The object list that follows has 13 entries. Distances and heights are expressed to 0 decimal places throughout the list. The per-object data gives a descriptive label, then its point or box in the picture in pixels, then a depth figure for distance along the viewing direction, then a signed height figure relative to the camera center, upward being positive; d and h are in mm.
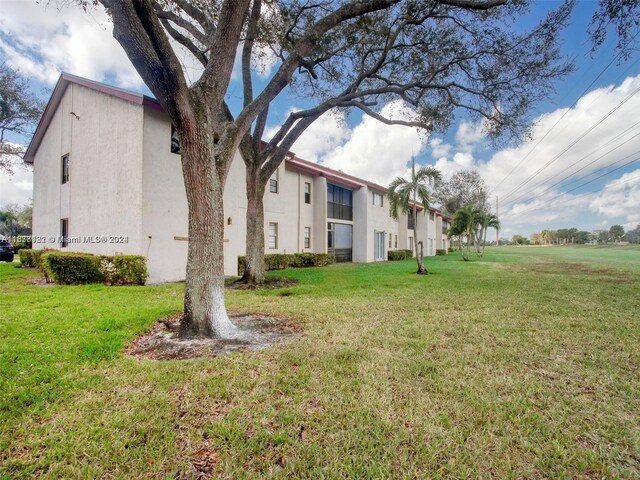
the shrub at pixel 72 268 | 9484 -731
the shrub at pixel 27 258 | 14641 -635
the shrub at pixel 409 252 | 28894 -578
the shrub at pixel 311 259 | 17369 -826
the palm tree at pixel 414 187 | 15781 +3310
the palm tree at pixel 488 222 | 29773 +2594
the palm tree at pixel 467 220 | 26375 +2499
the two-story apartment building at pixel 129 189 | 10445 +2540
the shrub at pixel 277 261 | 15446 -799
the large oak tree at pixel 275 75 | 4297 +4753
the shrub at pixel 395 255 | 26953 -798
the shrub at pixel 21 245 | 22734 +35
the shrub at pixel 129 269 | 9703 -775
